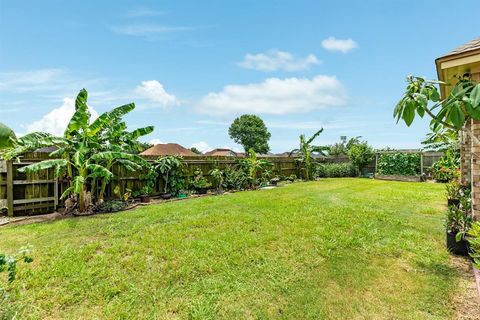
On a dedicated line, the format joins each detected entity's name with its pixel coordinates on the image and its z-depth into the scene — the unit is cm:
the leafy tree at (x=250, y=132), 4000
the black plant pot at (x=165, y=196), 884
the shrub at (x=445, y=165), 916
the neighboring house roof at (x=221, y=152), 3032
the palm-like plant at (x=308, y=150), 1512
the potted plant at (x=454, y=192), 584
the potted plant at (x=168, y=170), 897
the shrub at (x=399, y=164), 1495
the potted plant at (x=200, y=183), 997
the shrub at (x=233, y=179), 1112
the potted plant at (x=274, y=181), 1300
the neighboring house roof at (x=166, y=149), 1876
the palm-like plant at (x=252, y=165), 1190
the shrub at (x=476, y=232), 221
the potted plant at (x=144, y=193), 817
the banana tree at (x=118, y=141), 719
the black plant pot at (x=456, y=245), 358
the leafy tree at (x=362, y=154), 1688
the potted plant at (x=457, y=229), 358
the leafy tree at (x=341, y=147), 2346
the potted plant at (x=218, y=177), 1040
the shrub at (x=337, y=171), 1741
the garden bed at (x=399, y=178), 1412
